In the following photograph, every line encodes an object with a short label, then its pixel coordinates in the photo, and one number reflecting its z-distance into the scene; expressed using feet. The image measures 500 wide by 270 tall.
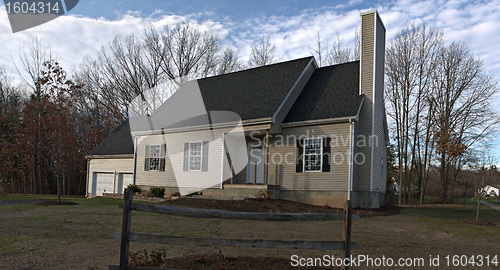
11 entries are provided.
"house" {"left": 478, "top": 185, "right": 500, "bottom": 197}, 226.95
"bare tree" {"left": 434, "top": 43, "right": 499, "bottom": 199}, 86.07
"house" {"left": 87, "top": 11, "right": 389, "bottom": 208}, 48.65
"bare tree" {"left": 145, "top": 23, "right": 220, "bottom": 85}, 112.37
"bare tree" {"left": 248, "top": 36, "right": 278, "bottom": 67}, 111.45
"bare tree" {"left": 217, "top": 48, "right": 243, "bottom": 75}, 117.08
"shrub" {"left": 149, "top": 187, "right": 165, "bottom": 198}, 60.59
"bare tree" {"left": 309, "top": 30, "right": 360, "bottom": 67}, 105.19
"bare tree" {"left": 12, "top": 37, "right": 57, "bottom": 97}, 98.68
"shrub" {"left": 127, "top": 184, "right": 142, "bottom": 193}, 64.49
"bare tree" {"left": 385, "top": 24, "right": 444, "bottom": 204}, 88.99
